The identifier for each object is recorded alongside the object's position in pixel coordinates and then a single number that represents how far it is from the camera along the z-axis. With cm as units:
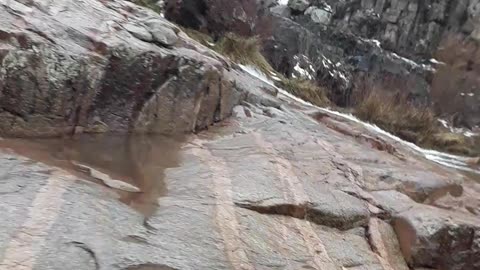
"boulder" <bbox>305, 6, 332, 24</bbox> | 2468
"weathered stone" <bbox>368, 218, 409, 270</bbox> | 365
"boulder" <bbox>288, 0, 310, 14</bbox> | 2459
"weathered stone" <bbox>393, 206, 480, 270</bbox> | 384
